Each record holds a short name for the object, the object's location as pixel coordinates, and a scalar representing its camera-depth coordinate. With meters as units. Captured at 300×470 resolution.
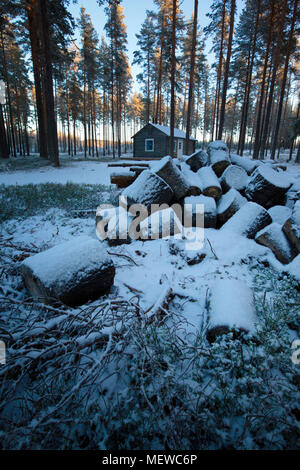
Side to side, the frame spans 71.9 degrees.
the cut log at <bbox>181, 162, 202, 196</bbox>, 5.12
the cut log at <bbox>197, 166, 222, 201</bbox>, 5.15
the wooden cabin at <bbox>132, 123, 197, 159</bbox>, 23.80
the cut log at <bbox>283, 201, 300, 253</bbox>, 3.47
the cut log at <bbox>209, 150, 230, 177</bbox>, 6.01
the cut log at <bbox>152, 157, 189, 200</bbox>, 4.85
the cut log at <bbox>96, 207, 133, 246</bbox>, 4.30
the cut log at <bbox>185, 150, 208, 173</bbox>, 6.70
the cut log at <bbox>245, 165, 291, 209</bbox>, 4.77
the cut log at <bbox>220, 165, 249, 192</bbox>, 5.44
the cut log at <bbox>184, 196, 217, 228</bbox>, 4.70
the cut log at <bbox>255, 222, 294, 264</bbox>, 3.59
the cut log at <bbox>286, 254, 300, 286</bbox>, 3.00
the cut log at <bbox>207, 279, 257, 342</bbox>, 2.01
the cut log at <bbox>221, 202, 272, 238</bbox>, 4.20
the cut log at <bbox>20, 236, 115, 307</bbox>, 2.42
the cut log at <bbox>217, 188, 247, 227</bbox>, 4.77
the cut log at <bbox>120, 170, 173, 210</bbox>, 4.59
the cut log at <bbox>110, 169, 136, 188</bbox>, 7.34
